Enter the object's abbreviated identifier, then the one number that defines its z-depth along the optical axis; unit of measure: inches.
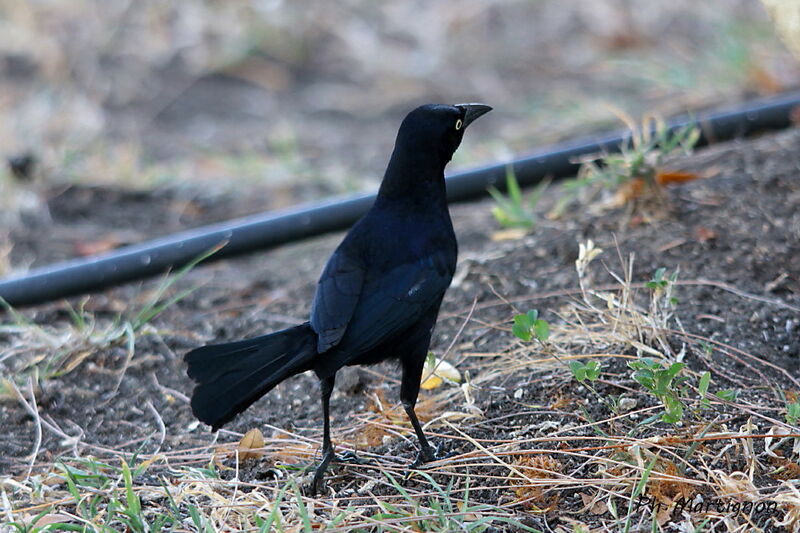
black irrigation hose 301.0
